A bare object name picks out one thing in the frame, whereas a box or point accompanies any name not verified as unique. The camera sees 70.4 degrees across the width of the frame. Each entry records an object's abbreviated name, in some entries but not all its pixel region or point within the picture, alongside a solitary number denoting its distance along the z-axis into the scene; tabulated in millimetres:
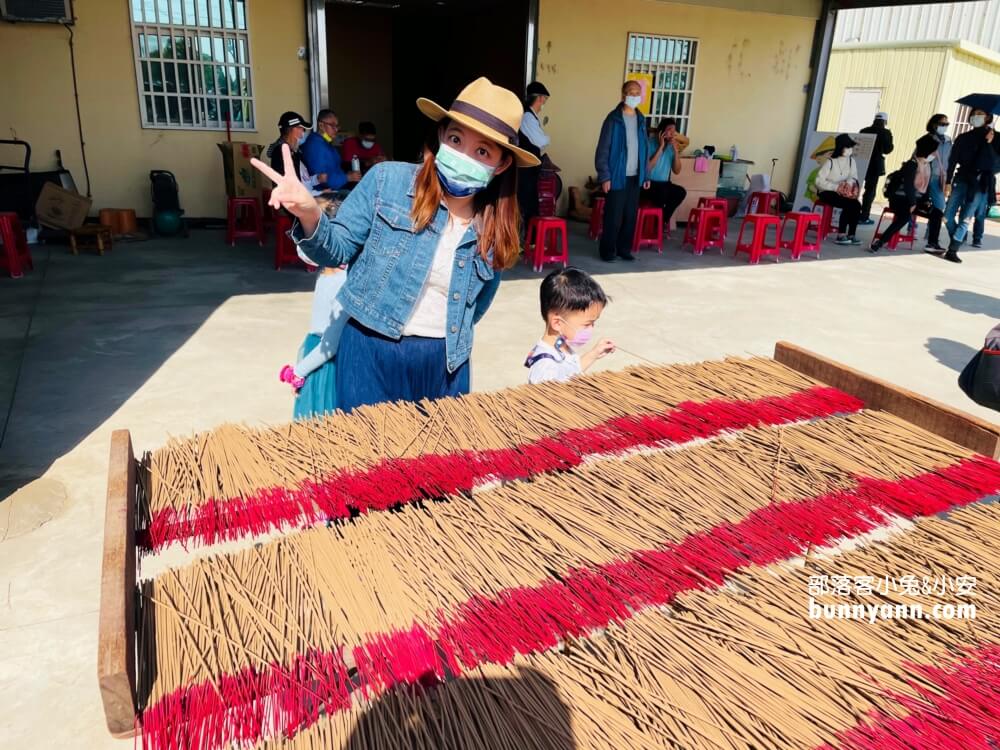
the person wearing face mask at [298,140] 6992
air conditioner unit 7602
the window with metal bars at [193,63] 8312
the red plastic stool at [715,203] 8938
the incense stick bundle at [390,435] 1232
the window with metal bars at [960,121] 15695
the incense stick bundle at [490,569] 858
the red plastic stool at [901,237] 9570
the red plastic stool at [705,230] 8609
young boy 2539
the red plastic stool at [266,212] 8297
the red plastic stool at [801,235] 8406
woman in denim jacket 1819
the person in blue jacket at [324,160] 7008
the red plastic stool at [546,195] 8914
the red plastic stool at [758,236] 8102
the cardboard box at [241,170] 8320
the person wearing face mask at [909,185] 8945
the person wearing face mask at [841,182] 9469
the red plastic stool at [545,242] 7285
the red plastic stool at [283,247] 6859
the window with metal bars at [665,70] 10805
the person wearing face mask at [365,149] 8414
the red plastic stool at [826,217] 9144
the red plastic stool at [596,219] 9065
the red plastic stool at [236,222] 7953
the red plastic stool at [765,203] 10453
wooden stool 7348
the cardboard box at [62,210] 7480
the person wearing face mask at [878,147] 10844
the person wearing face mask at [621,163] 7414
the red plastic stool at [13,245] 6121
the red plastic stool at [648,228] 8586
